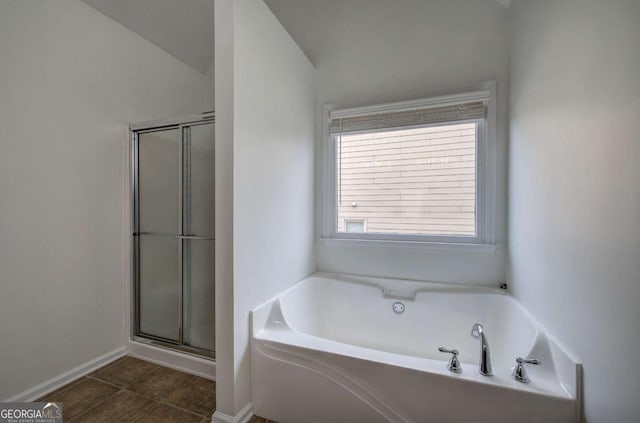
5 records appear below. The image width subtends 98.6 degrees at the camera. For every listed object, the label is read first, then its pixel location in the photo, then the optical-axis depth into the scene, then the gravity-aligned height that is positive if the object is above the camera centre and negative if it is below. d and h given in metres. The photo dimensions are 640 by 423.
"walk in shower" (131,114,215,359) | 1.96 -0.21
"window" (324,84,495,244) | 2.01 +0.29
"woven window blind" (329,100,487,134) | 2.01 +0.71
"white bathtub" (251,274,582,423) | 1.11 -0.77
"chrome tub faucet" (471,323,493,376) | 1.16 -0.64
